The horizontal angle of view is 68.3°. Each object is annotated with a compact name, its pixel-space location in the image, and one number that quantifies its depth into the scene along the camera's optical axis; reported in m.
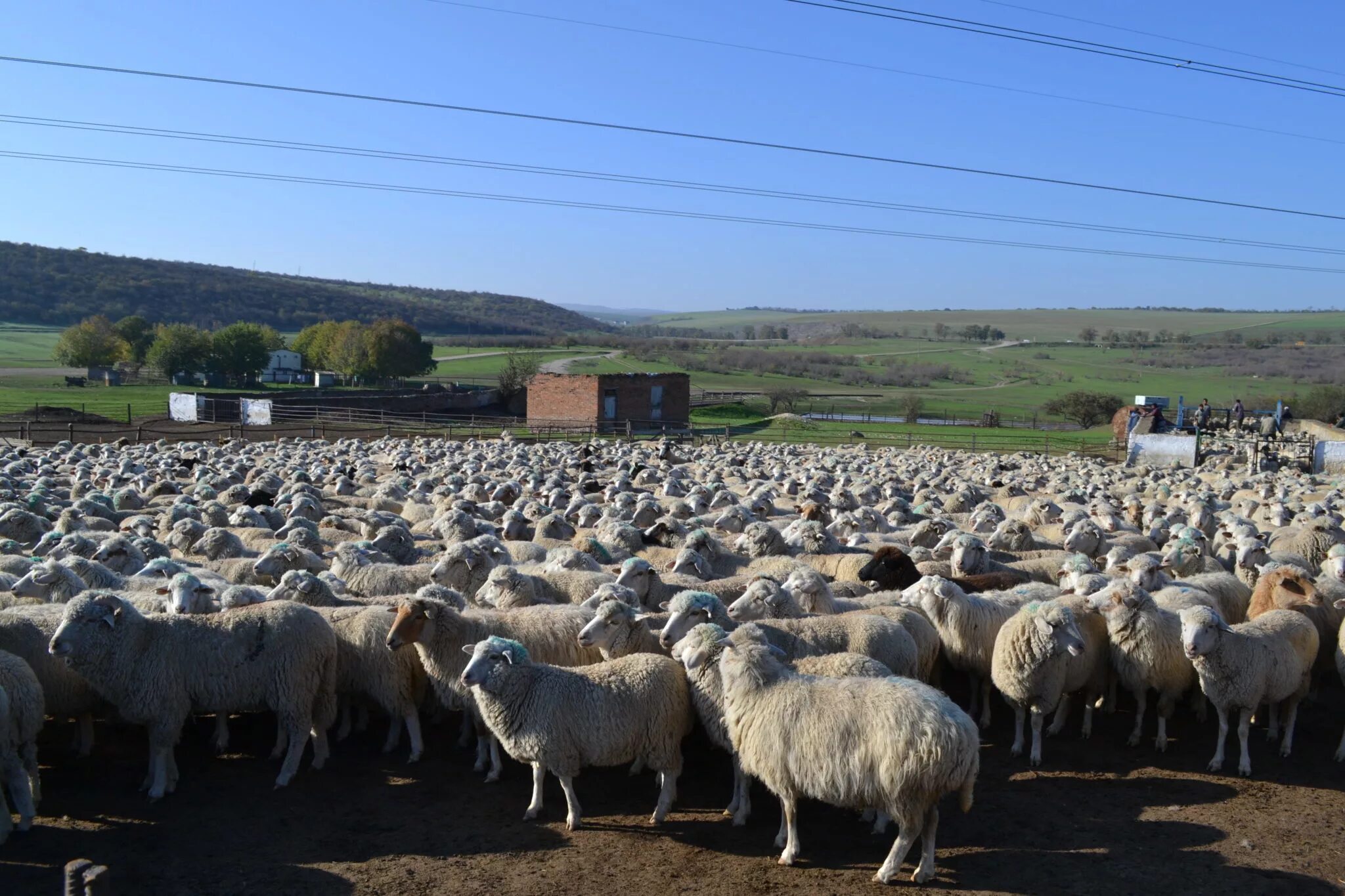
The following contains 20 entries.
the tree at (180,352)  82.12
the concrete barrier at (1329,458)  35.41
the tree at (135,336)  89.38
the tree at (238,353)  83.38
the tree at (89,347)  87.62
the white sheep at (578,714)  6.90
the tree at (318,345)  95.71
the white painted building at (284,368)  93.56
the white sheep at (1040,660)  8.00
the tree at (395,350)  91.31
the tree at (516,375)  66.19
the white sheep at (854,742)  5.84
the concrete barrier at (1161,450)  37.88
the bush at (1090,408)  74.19
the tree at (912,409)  73.69
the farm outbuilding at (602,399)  54.47
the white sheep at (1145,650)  8.39
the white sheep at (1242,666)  7.83
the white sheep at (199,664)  7.46
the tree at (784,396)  82.19
